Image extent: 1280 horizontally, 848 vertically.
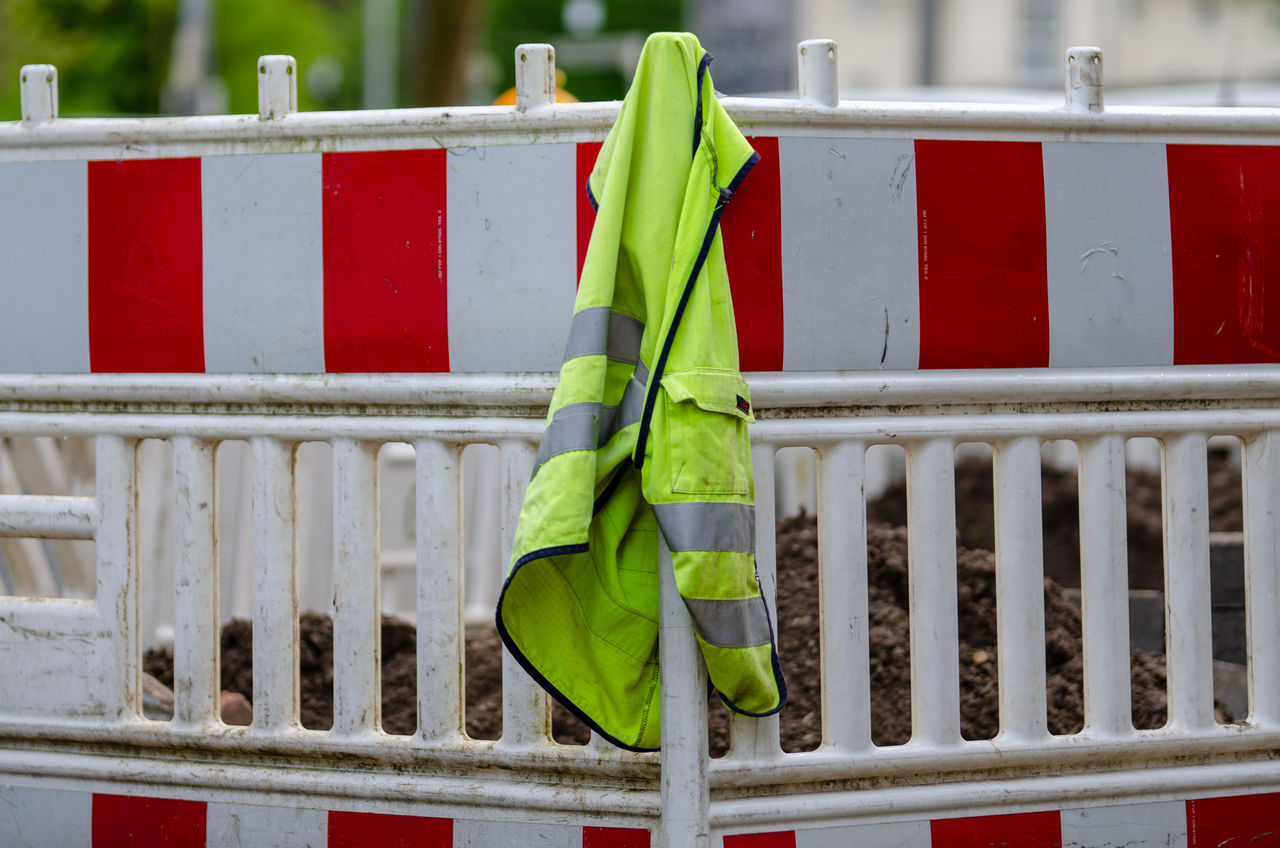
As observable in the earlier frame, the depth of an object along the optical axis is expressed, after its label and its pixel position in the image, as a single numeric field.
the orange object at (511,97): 7.59
